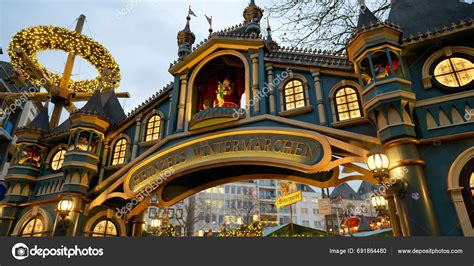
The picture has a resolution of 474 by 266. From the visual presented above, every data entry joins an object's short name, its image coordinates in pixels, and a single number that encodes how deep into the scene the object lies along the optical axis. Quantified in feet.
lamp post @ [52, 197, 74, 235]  36.28
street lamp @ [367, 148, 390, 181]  22.76
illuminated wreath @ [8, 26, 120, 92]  54.95
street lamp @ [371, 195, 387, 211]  38.63
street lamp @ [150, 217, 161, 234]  51.08
